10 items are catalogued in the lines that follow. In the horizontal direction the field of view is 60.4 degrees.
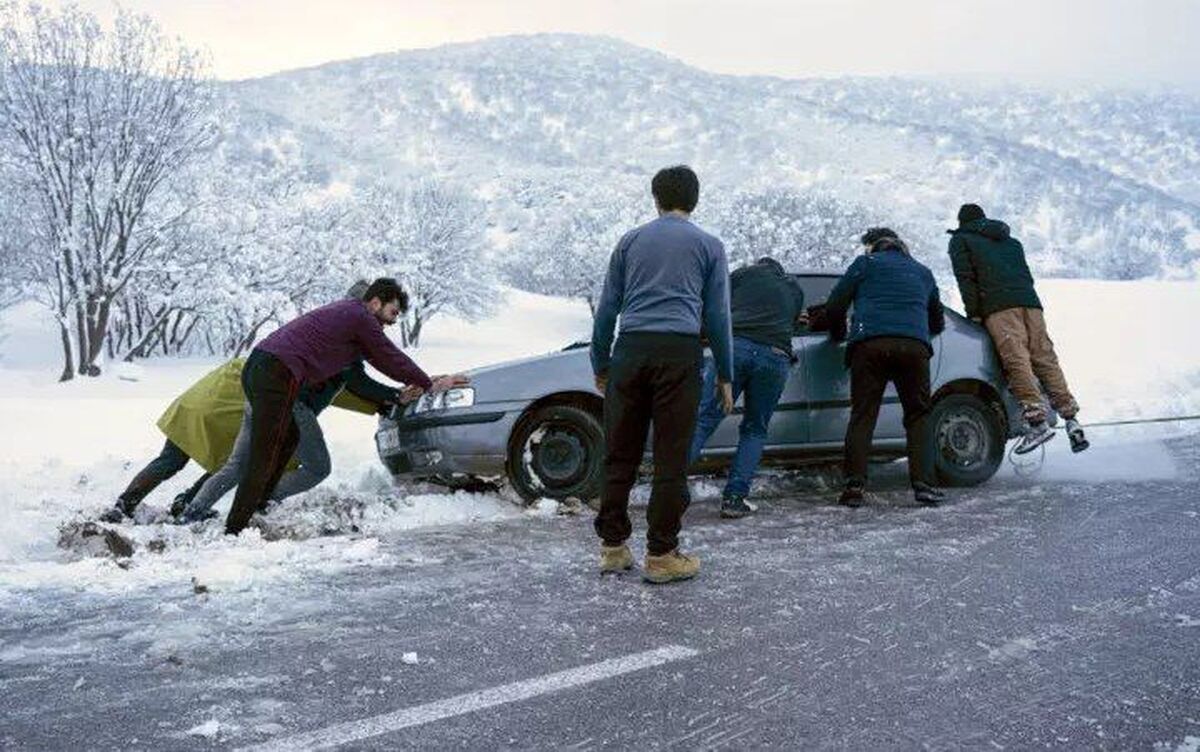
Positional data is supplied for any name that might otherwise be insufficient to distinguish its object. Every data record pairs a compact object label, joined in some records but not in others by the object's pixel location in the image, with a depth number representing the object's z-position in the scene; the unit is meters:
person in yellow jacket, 6.17
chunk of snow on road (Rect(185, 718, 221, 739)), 2.72
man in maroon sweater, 5.60
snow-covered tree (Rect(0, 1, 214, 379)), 25.41
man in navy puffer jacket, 6.50
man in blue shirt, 4.51
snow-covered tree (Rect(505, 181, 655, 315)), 70.12
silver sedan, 6.52
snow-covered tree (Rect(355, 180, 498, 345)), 52.38
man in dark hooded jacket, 7.32
